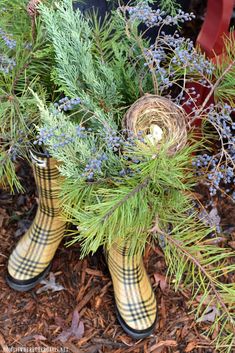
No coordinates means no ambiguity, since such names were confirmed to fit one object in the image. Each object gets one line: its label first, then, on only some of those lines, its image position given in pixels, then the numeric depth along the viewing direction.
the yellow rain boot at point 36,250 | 1.47
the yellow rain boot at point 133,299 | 1.41
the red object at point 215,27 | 1.32
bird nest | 1.01
